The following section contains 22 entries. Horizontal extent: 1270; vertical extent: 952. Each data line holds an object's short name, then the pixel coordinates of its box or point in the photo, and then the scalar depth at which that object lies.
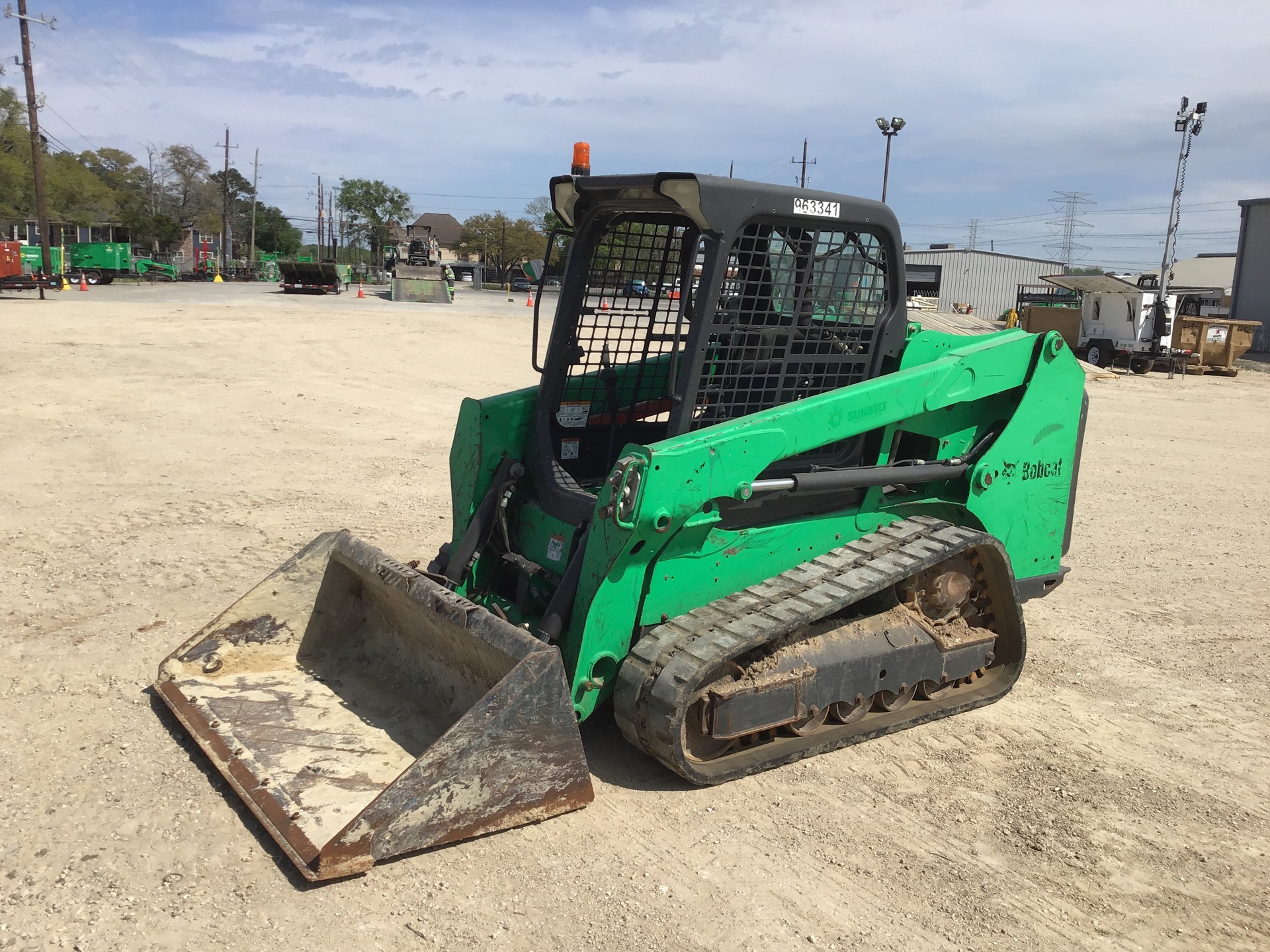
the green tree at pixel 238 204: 86.31
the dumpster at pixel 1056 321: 26.19
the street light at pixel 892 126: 27.59
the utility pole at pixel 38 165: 32.84
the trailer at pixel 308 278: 35.25
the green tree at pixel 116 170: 78.19
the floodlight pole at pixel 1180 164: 28.42
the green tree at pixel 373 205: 79.69
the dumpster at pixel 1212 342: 23.72
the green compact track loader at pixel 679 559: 3.60
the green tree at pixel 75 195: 60.28
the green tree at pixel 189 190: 77.38
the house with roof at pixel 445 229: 103.46
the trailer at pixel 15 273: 27.86
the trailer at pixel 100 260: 40.97
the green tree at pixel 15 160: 51.44
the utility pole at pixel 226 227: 65.12
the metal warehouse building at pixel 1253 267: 36.44
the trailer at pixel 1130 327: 23.28
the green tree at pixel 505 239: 81.50
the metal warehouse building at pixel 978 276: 59.44
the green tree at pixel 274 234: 91.75
